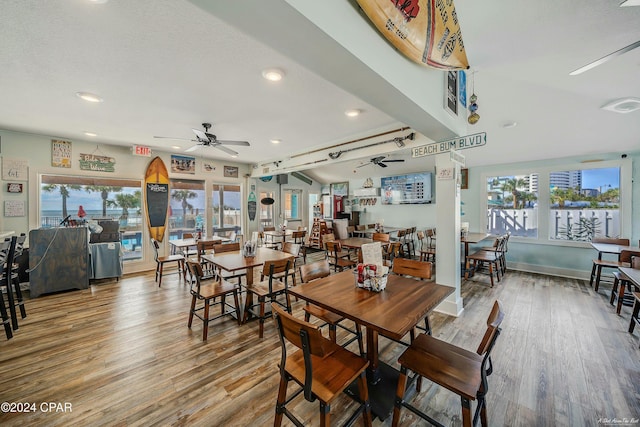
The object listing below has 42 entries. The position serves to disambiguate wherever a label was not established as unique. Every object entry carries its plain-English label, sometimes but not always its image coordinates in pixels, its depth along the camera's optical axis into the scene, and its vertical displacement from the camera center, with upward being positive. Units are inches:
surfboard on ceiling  50.0 +44.4
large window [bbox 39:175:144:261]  173.3 +6.5
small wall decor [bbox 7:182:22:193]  154.6 +15.6
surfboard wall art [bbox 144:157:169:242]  205.5 +13.0
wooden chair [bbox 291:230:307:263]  236.0 -24.6
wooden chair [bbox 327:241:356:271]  159.5 -31.5
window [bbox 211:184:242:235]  250.5 +3.1
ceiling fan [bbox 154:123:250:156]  138.3 +43.7
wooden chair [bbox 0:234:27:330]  101.6 -25.1
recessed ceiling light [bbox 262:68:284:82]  84.4 +51.0
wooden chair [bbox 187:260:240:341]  100.6 -37.8
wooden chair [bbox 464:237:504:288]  175.8 -34.9
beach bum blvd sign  81.5 +26.5
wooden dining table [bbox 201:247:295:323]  111.7 -25.9
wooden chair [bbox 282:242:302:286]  141.4 -23.7
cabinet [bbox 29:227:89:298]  145.5 -31.9
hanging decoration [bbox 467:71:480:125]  93.9 +45.5
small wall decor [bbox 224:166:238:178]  251.1 +43.0
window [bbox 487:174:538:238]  207.9 +6.1
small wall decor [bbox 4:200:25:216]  153.8 +1.7
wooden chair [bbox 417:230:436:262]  209.0 -37.7
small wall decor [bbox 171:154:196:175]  218.1 +44.7
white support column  118.7 -8.8
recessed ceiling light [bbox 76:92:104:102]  101.7 +50.9
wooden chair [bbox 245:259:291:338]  103.3 -37.4
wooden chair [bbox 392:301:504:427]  48.1 -36.9
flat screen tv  255.6 +26.3
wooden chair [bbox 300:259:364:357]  79.2 -36.4
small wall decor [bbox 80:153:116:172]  178.9 +37.7
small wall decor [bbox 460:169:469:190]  238.2 +33.1
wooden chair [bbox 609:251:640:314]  118.8 -39.9
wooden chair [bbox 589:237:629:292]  151.9 -33.6
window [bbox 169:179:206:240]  223.8 +2.9
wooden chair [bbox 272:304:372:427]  45.9 -37.0
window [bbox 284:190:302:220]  327.6 +10.1
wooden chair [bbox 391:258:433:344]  91.2 -23.5
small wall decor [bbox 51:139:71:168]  167.9 +41.8
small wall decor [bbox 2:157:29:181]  153.4 +27.7
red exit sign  187.3 +49.0
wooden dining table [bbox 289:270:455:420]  55.6 -25.6
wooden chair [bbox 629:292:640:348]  102.2 -45.0
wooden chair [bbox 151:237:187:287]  169.2 -36.6
